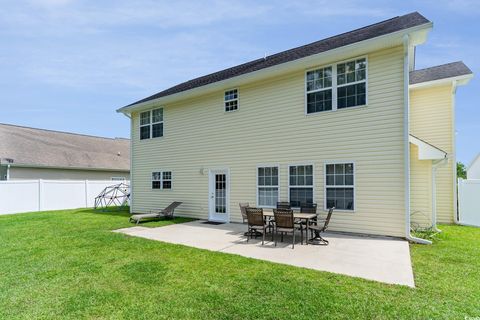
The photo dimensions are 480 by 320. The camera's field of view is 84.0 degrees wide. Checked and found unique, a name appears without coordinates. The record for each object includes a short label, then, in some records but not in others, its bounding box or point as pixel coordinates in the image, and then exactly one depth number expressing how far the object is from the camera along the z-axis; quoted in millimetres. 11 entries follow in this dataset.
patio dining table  7293
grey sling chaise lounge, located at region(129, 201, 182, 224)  11179
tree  37484
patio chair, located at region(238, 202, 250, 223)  9069
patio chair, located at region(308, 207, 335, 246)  7312
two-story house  7867
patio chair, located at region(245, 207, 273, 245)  7551
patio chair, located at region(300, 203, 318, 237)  8593
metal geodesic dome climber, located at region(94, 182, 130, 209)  18688
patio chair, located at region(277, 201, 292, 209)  9247
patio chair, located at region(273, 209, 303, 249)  7016
